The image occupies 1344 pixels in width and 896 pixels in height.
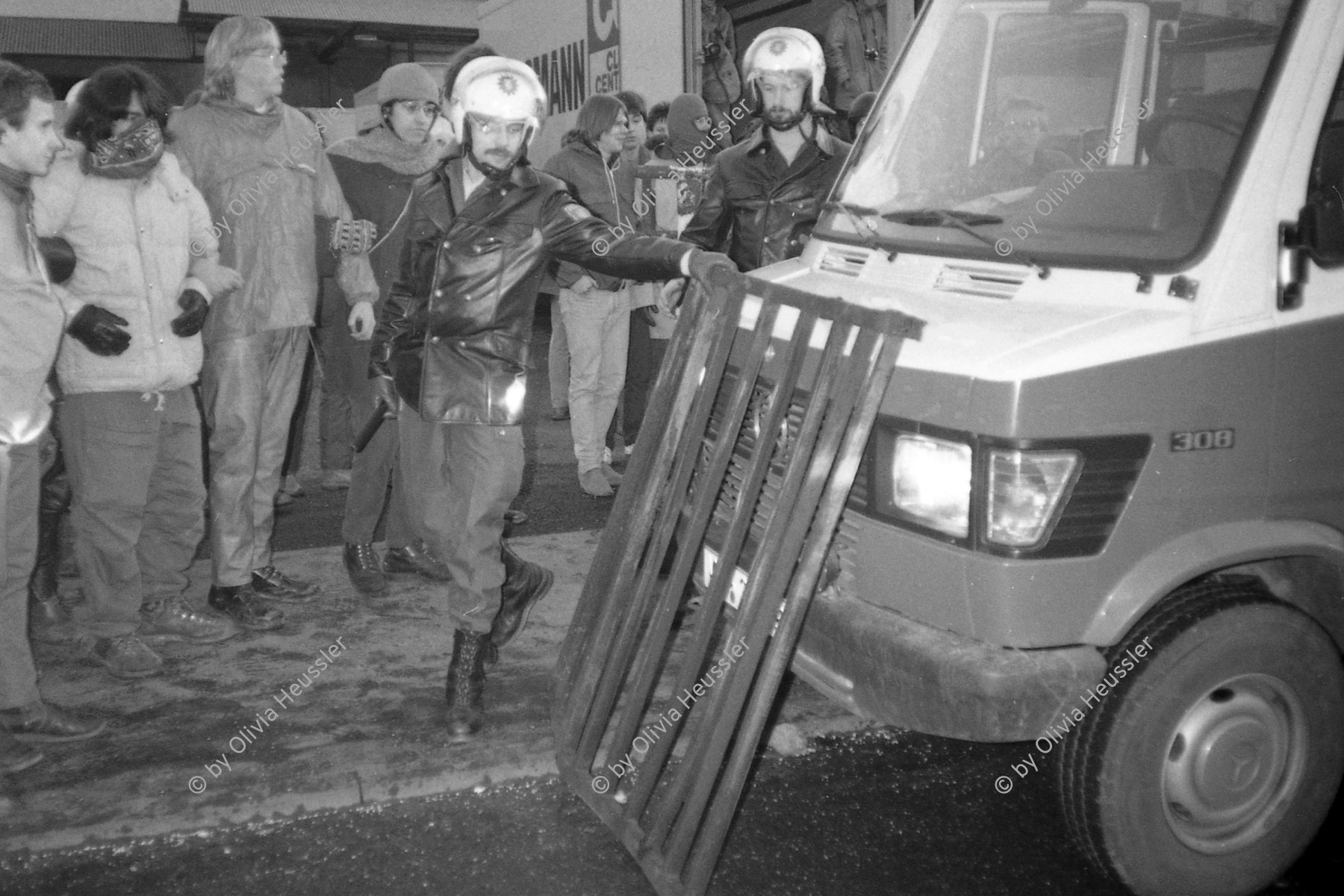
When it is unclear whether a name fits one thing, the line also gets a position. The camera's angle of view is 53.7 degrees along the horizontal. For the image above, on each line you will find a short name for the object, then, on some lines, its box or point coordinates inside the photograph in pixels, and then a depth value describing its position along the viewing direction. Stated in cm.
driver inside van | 404
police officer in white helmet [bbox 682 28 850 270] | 551
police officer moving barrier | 429
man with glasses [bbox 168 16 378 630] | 528
